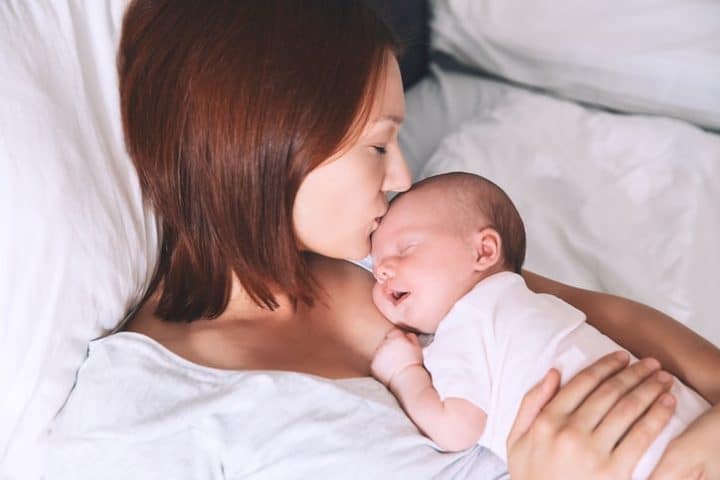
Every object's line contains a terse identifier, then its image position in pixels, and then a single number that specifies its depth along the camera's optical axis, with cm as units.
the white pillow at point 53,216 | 91
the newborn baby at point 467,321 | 94
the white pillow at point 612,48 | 162
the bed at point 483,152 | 93
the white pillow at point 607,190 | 132
